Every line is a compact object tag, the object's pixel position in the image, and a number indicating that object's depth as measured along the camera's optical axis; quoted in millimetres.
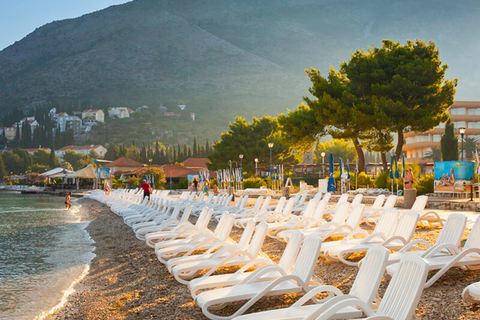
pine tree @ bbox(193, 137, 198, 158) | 112631
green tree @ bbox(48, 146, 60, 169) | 125125
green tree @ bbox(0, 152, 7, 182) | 116188
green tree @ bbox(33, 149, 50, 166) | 134250
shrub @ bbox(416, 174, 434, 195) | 21188
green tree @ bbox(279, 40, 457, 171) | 28203
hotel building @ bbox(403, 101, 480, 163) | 67438
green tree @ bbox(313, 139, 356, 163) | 111625
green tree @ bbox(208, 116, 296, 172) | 57688
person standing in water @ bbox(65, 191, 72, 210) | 30933
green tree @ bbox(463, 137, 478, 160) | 67250
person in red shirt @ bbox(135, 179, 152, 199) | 20406
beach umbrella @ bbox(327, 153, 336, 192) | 22341
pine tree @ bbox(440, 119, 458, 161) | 45844
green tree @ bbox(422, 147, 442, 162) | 64312
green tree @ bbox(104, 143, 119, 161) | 148200
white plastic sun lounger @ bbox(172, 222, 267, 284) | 6060
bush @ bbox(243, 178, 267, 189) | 37519
